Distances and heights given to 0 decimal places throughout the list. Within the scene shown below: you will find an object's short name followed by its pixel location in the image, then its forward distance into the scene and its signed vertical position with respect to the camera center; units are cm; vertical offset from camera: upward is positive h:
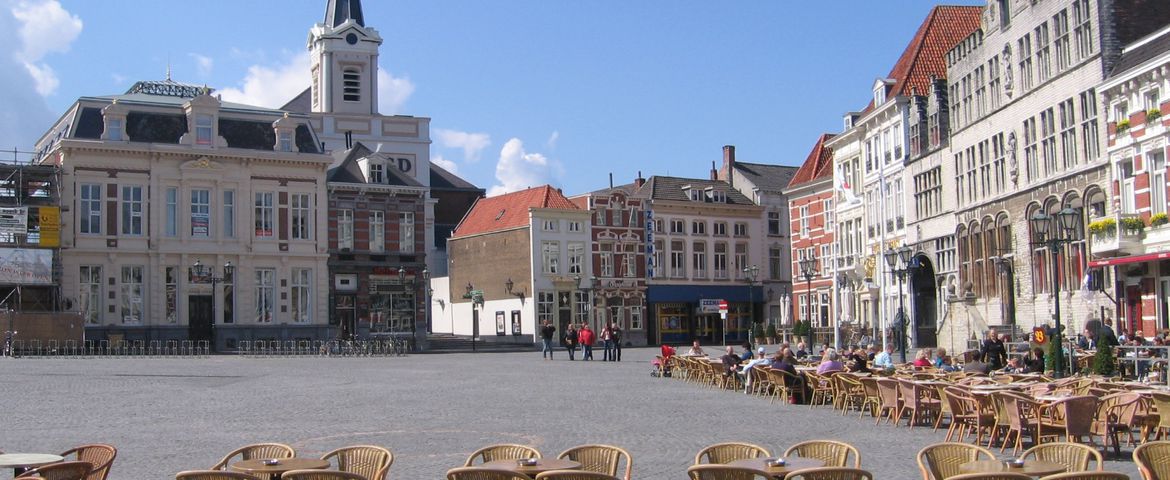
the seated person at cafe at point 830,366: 2384 -92
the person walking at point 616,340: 4694 -63
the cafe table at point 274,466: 1048 -113
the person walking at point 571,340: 4753 -60
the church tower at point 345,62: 7988 +1708
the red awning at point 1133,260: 3111 +131
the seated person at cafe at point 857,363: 2505 -93
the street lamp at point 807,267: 4585 +190
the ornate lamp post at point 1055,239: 2375 +161
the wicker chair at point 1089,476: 816 -106
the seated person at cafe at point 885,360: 2668 -93
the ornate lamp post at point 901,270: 3456 +137
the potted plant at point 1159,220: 3106 +222
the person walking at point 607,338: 4681 -54
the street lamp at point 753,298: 5886 +139
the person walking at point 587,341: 4628 -62
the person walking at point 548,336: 4775 -42
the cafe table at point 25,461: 1060 -105
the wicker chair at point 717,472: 928 -112
